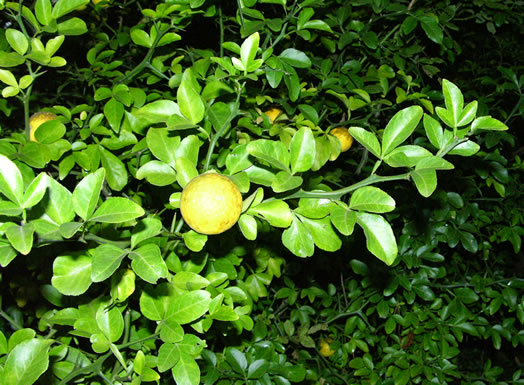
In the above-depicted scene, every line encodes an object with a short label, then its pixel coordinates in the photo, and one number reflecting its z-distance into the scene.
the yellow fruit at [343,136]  1.17
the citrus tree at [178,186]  0.50
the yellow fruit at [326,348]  1.59
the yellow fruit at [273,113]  1.17
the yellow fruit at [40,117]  0.89
